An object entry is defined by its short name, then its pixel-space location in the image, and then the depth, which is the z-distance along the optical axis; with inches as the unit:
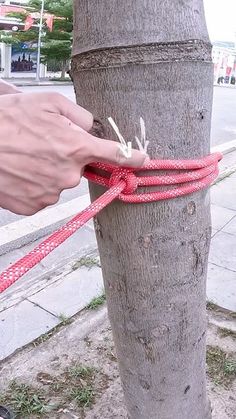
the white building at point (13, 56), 999.6
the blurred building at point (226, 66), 1392.7
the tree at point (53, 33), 945.5
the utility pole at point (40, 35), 903.4
